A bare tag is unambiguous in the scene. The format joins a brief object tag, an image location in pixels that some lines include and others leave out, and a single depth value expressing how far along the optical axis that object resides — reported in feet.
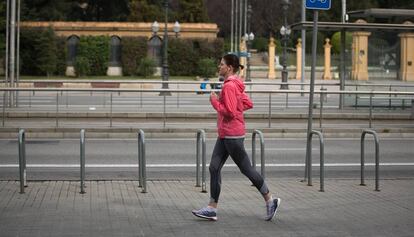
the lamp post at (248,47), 168.74
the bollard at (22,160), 34.71
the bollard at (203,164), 36.60
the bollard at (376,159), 37.32
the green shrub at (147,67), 186.70
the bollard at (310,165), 37.01
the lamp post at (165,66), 137.49
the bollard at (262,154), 36.34
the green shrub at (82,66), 189.78
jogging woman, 28.12
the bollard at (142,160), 35.47
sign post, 38.55
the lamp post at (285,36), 143.89
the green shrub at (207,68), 188.14
